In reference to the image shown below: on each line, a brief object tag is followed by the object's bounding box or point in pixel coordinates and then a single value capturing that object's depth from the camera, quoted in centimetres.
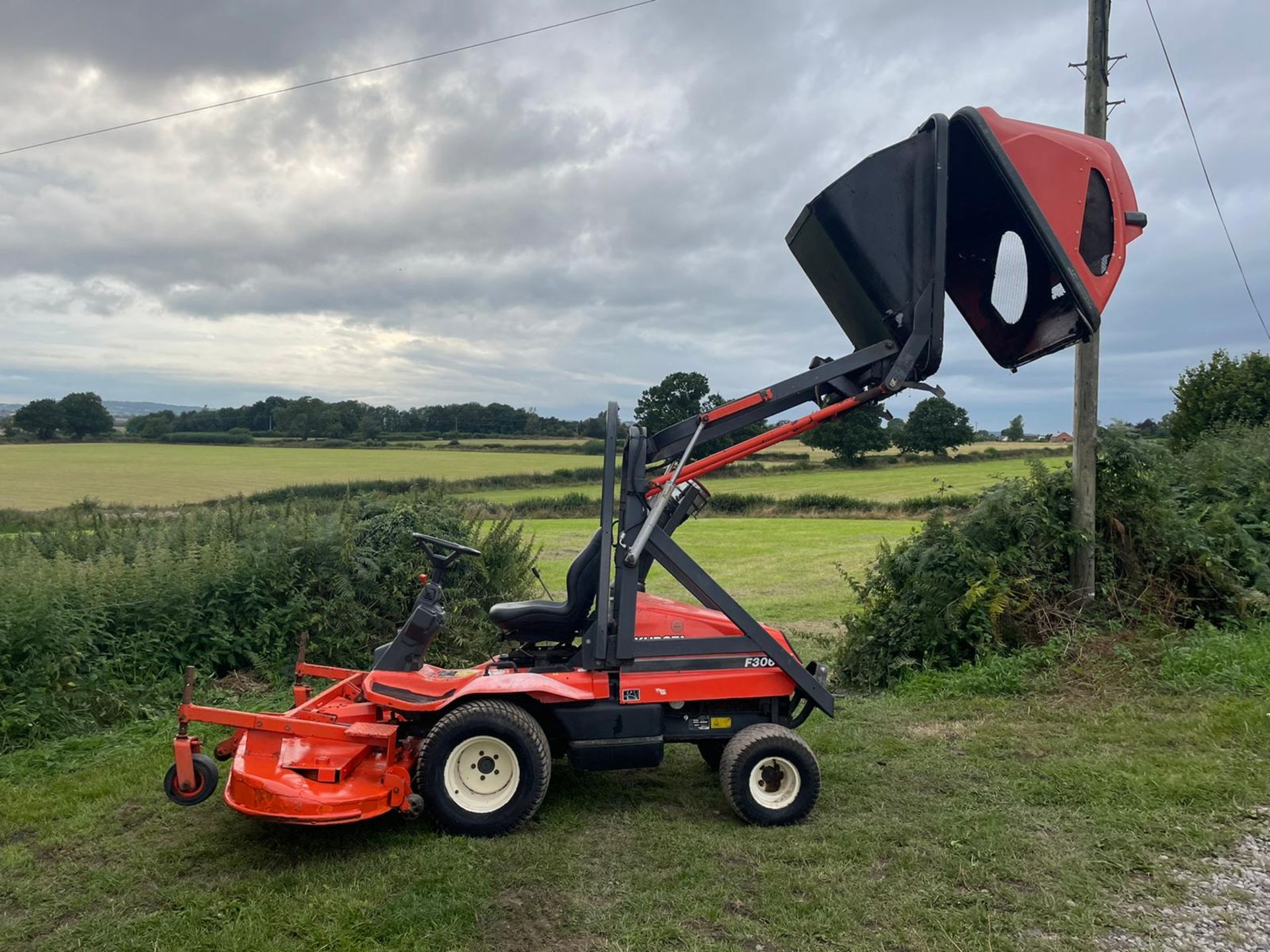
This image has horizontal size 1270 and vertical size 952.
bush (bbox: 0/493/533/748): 664
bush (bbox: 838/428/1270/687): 806
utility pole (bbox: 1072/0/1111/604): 819
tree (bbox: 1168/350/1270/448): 2289
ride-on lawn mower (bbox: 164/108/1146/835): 468
